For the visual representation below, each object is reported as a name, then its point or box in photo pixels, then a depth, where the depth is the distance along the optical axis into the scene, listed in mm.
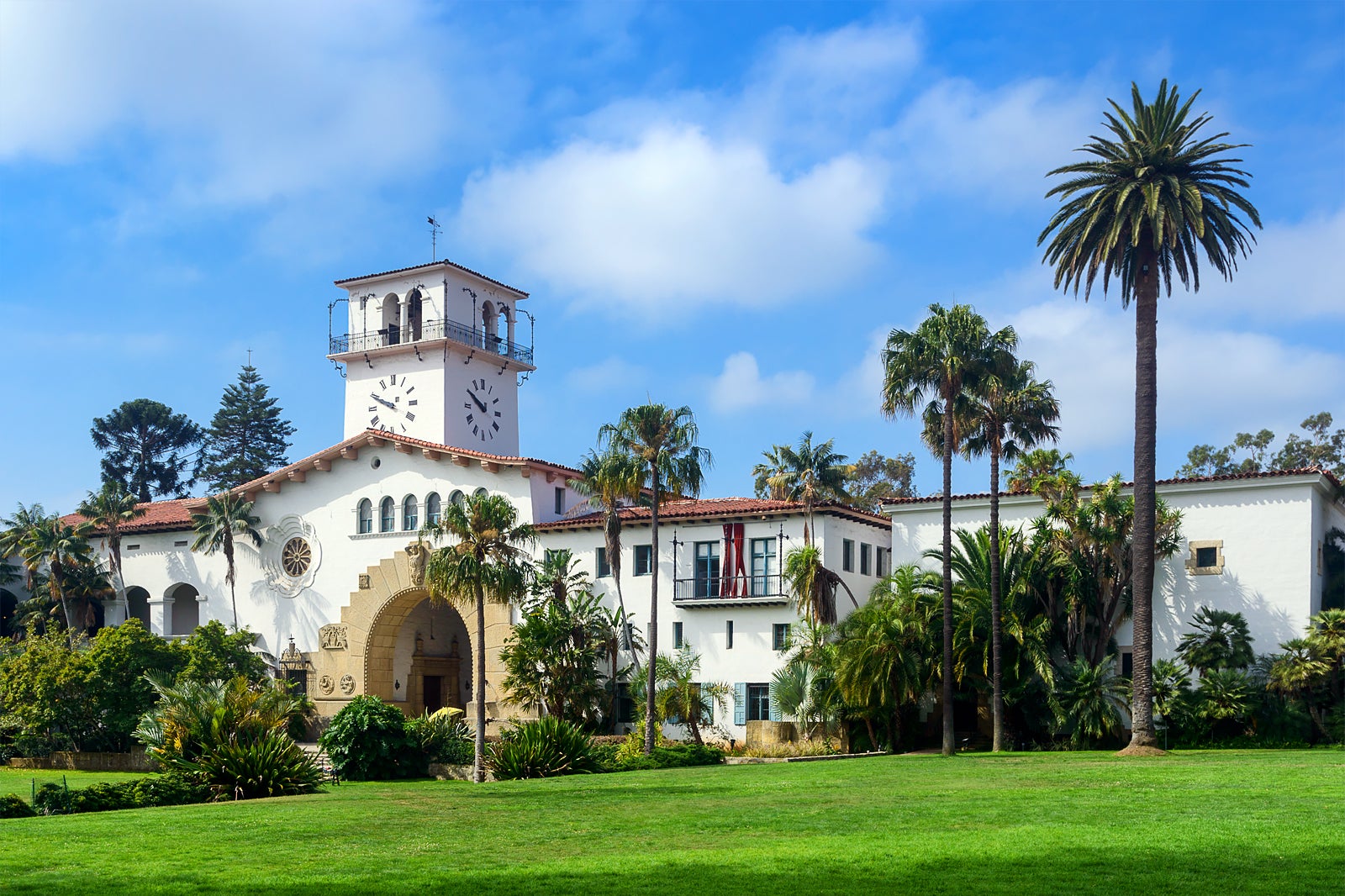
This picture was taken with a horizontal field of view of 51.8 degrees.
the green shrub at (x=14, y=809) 25469
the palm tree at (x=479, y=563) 37062
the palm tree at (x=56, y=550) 58344
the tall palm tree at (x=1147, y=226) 36562
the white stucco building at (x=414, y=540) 46531
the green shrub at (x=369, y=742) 35312
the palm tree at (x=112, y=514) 59188
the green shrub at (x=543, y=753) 34438
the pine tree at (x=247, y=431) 98000
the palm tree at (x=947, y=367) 38938
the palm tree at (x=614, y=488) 42062
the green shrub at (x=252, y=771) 28250
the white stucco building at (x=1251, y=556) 40062
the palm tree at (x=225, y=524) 55656
